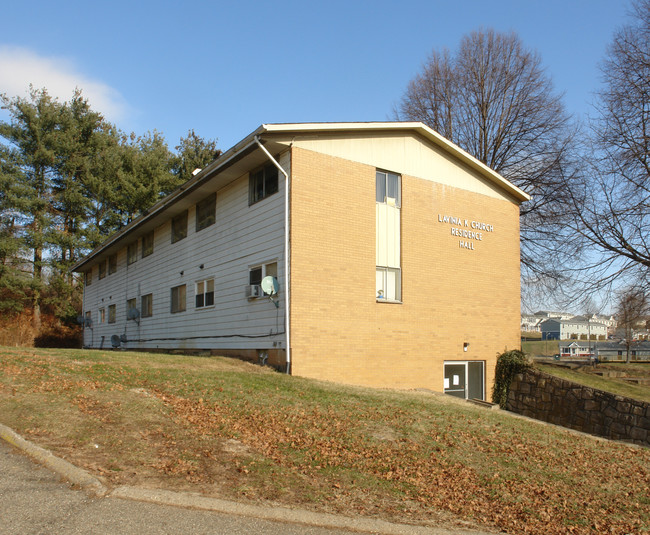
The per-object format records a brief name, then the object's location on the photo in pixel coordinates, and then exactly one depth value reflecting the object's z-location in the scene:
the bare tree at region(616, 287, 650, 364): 22.63
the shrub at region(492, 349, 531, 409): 18.56
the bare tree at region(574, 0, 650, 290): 21.12
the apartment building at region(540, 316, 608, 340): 116.47
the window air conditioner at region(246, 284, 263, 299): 15.63
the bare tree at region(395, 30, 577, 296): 27.75
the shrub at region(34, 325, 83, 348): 36.38
